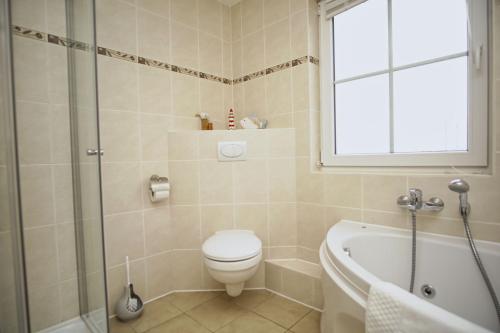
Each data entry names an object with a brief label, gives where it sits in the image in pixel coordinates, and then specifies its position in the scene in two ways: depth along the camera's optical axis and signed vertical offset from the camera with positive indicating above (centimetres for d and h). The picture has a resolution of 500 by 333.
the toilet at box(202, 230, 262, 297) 143 -59
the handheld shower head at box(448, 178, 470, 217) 113 -16
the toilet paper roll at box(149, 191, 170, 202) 172 -24
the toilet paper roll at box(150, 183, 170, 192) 172 -17
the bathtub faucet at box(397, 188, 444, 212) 129 -26
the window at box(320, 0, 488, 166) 130 +47
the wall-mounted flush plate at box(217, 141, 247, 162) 187 +8
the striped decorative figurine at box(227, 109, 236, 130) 215 +35
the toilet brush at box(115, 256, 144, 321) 156 -93
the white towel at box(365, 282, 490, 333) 60 -43
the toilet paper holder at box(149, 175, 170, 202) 172 -19
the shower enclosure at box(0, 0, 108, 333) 85 -2
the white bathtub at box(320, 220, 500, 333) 96 -55
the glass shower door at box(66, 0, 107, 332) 100 +2
